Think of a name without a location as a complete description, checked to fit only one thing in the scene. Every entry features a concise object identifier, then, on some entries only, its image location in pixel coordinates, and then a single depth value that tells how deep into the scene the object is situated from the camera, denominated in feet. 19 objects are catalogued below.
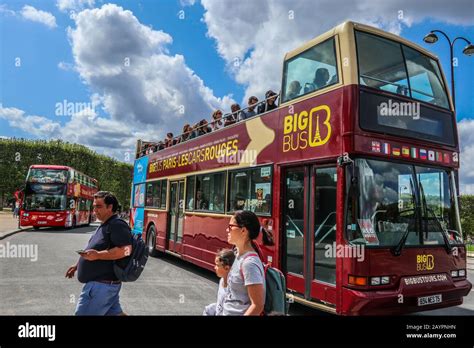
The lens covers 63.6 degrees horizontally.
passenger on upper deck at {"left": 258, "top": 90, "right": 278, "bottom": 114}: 23.82
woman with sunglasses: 9.18
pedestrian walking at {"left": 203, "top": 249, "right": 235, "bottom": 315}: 10.84
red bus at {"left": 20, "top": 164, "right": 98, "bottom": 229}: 71.26
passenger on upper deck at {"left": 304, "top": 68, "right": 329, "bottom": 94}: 19.16
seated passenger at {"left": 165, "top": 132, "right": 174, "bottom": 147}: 39.59
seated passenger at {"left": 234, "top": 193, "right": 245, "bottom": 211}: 24.85
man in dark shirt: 11.84
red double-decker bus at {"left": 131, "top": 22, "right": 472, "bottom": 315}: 16.52
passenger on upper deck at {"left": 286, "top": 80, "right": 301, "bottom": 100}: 21.13
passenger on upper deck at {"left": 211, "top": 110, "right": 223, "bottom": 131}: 30.02
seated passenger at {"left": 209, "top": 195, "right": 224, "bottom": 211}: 27.20
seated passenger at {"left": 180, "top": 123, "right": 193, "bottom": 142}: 35.45
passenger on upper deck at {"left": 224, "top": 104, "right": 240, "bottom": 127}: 28.04
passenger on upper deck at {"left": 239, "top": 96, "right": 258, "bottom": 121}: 25.90
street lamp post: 42.84
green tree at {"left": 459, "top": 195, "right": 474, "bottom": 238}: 81.62
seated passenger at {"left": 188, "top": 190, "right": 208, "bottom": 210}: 29.94
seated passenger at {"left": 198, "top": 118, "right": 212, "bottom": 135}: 32.04
